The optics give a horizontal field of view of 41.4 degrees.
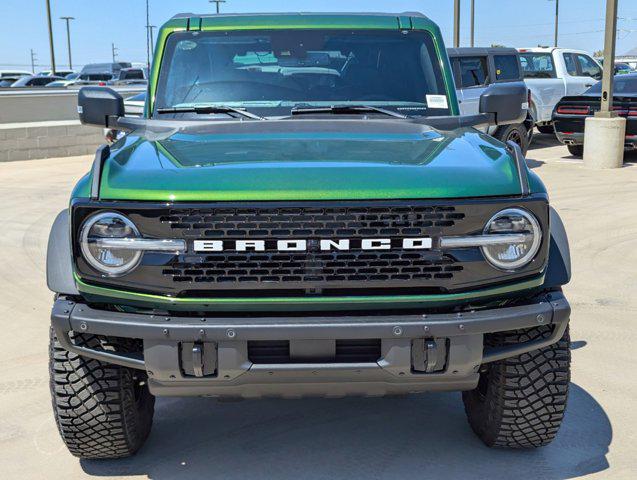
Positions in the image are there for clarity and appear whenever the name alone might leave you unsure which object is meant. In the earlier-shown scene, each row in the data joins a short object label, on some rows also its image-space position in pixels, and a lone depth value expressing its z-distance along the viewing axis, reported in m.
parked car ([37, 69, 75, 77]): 50.31
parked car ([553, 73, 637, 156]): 14.00
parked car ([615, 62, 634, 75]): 56.72
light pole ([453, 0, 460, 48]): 17.59
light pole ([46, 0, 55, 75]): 46.14
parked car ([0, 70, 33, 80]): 45.47
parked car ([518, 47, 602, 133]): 16.55
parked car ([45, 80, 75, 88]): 35.41
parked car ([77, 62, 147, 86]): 38.88
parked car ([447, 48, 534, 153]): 13.23
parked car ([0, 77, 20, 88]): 39.83
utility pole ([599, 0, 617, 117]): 13.49
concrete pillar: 13.35
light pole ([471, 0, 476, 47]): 37.91
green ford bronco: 2.86
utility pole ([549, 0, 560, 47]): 68.14
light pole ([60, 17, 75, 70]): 80.12
